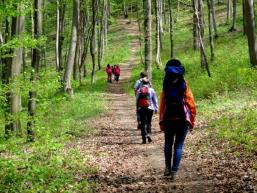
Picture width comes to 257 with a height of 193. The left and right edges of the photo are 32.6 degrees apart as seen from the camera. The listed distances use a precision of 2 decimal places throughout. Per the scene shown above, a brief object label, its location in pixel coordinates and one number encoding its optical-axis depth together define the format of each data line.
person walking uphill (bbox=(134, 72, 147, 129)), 13.02
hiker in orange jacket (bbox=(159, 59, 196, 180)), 8.06
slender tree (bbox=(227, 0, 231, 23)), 48.71
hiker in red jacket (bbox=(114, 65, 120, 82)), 37.53
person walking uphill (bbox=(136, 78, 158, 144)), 13.02
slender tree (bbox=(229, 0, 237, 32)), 40.35
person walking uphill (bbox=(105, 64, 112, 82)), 36.53
